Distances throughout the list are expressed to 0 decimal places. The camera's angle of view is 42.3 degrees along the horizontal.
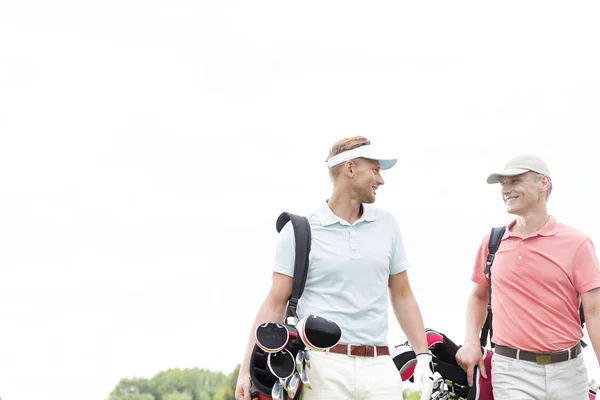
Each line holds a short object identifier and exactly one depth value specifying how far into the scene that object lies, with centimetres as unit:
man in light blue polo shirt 435
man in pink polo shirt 505
